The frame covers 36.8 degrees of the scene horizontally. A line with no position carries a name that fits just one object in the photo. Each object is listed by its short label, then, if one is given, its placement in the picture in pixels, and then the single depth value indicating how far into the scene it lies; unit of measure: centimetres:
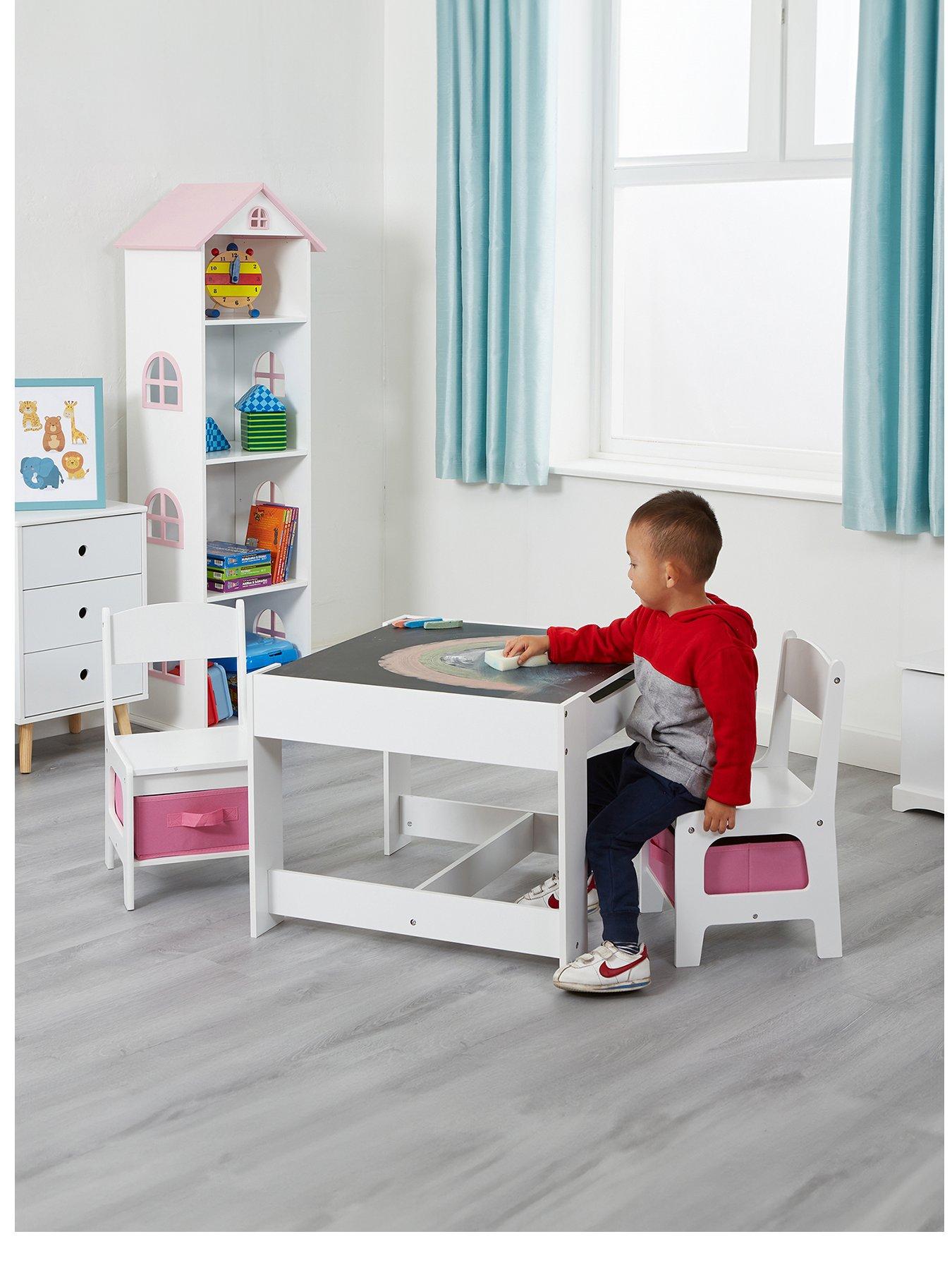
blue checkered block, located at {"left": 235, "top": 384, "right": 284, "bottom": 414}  413
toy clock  398
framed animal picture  368
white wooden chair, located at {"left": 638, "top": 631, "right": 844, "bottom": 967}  247
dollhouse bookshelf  384
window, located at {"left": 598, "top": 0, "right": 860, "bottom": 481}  396
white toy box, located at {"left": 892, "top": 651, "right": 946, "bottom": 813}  338
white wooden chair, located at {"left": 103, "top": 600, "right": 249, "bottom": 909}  279
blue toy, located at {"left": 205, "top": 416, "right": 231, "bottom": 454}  407
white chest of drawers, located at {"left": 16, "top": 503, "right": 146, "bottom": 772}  360
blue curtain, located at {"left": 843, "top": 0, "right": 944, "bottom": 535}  343
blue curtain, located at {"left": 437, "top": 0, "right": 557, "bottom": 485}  419
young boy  242
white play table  240
